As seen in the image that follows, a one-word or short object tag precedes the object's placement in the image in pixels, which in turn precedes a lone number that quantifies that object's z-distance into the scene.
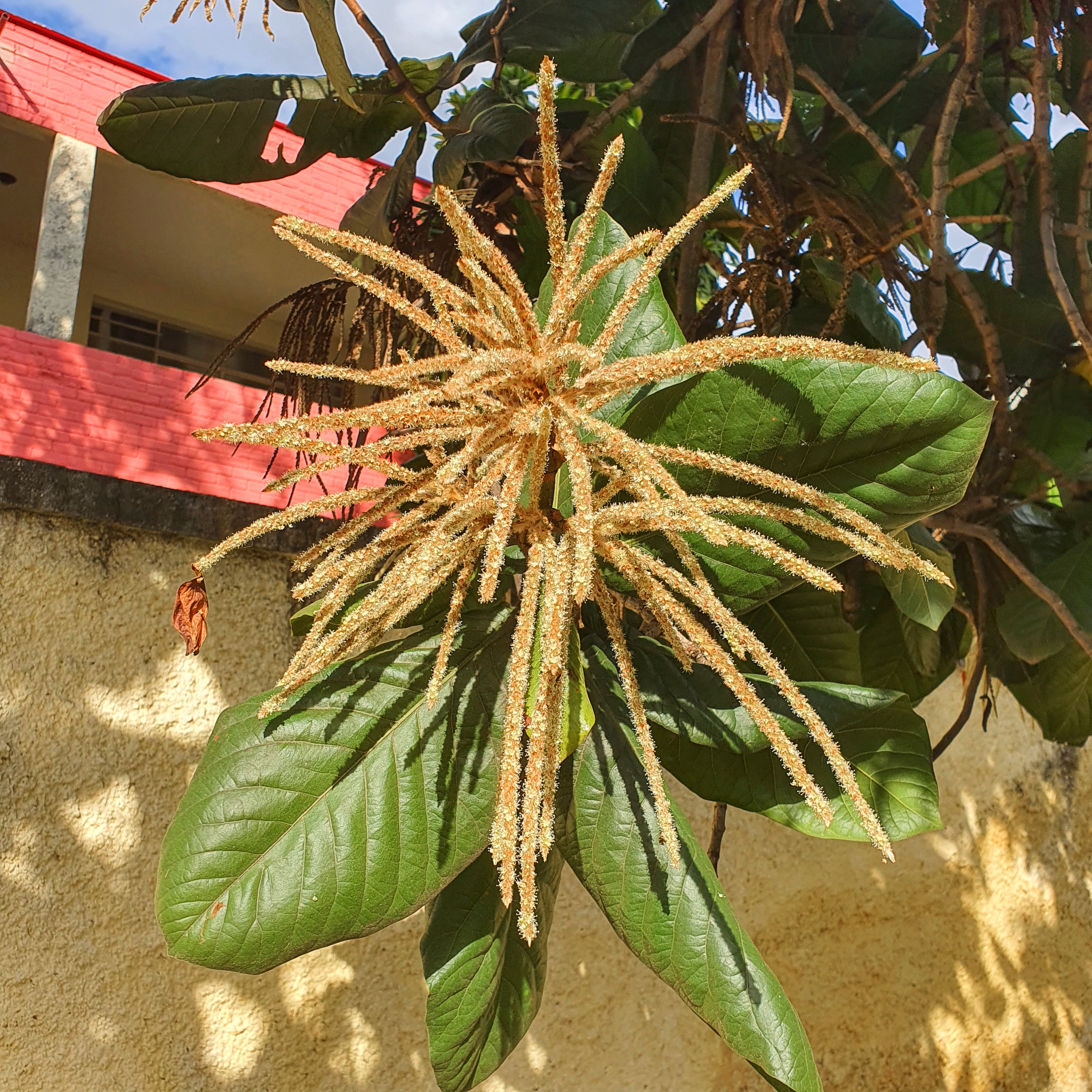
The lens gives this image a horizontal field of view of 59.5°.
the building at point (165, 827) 1.79
